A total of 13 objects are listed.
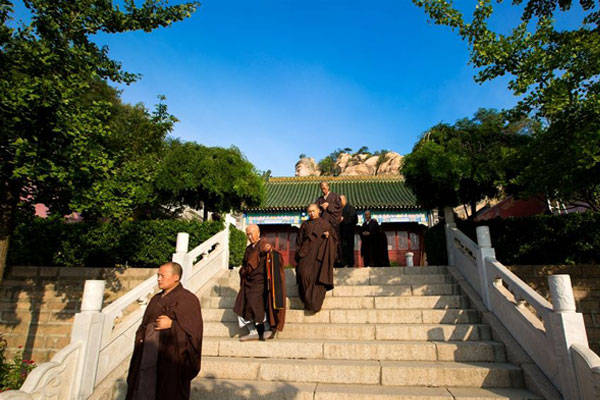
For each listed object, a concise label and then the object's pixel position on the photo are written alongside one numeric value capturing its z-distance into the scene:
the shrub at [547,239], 6.30
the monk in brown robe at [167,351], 2.80
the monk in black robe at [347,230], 7.64
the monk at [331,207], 6.86
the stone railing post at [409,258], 13.08
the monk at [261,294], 4.30
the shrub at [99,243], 7.74
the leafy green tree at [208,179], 8.20
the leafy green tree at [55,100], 4.25
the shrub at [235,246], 8.21
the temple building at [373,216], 15.28
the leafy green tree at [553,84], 4.12
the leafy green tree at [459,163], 6.80
